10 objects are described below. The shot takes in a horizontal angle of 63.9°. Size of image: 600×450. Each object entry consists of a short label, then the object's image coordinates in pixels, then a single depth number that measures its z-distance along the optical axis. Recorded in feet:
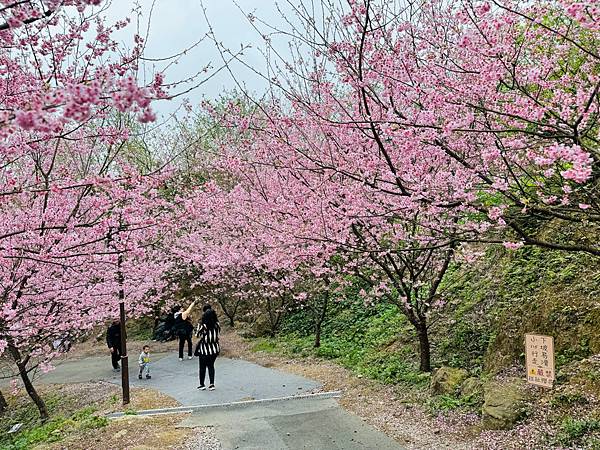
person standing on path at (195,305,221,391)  28.53
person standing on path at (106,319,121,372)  41.96
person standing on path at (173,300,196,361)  41.96
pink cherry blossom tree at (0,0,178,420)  5.38
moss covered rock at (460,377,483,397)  19.88
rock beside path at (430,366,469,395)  21.22
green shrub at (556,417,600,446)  14.37
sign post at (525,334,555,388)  15.97
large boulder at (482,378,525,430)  16.71
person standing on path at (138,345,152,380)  35.08
